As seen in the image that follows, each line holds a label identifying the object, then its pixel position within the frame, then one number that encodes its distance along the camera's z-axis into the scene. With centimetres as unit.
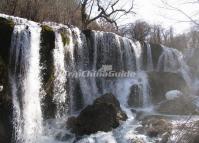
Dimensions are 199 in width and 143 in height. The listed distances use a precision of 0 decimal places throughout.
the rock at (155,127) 1063
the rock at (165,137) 980
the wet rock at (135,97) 1482
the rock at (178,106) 1377
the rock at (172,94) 1502
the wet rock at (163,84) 1593
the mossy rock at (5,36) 1127
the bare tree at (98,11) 2267
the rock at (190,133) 636
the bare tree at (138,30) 3118
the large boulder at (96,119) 1069
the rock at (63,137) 1058
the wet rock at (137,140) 1007
